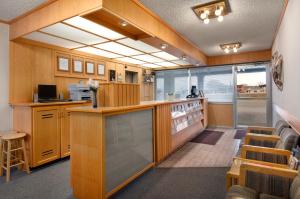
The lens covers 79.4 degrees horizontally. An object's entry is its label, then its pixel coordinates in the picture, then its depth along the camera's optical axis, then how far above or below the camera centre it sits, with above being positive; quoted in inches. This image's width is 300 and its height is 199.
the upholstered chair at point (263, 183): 59.6 -29.6
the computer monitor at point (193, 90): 249.7 +10.7
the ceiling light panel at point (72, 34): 116.3 +46.6
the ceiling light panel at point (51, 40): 131.0 +47.0
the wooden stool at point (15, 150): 113.0 -34.4
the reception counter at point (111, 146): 82.4 -25.3
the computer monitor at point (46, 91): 145.6 +6.1
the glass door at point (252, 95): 242.4 +4.1
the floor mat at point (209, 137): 197.0 -46.1
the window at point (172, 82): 304.2 +27.6
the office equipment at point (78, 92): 159.2 +5.8
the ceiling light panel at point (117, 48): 158.4 +47.8
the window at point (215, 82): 272.0 +25.8
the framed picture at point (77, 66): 178.5 +33.1
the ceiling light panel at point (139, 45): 146.7 +47.2
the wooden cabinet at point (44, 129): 124.0 -22.1
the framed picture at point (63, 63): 165.3 +32.8
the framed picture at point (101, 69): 206.4 +34.5
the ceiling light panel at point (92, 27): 104.9 +46.0
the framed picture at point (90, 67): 192.1 +33.6
